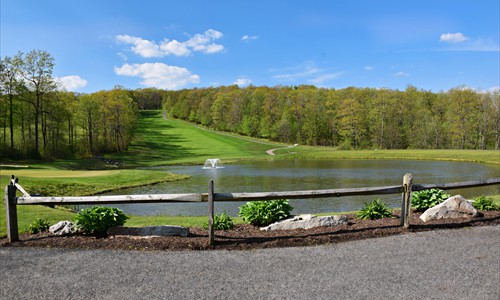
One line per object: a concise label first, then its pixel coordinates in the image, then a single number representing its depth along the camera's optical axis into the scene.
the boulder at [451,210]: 10.12
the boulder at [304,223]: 9.27
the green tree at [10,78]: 45.12
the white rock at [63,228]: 8.87
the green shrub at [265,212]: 9.71
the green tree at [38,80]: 46.19
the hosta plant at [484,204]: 11.45
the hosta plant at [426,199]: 11.18
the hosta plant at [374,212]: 10.34
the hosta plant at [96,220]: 8.76
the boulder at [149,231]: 8.55
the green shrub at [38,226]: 9.27
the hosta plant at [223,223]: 9.48
